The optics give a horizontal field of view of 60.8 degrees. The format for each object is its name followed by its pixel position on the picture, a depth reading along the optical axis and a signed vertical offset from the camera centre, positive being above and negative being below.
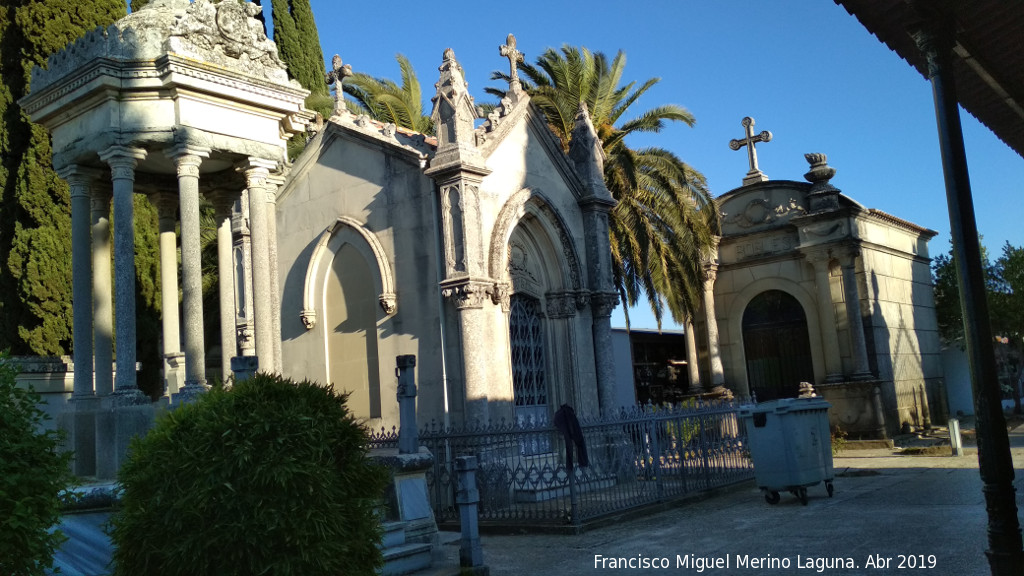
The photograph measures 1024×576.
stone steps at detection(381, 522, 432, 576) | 7.75 -1.18
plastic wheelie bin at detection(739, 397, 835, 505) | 11.95 -0.74
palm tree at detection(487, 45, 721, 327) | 20.81 +5.17
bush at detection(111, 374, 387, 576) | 5.27 -0.36
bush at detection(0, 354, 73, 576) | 4.76 -0.19
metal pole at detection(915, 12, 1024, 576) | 5.70 +0.37
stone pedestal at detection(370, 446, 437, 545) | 8.39 -0.73
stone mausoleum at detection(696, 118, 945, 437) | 21.62 +2.21
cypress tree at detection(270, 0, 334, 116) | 28.52 +12.84
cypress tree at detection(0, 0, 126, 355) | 14.20 +4.12
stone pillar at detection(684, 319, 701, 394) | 23.04 +0.97
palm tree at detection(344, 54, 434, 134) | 24.12 +9.12
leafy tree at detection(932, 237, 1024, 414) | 30.11 +2.79
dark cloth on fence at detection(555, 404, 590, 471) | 11.07 -0.25
